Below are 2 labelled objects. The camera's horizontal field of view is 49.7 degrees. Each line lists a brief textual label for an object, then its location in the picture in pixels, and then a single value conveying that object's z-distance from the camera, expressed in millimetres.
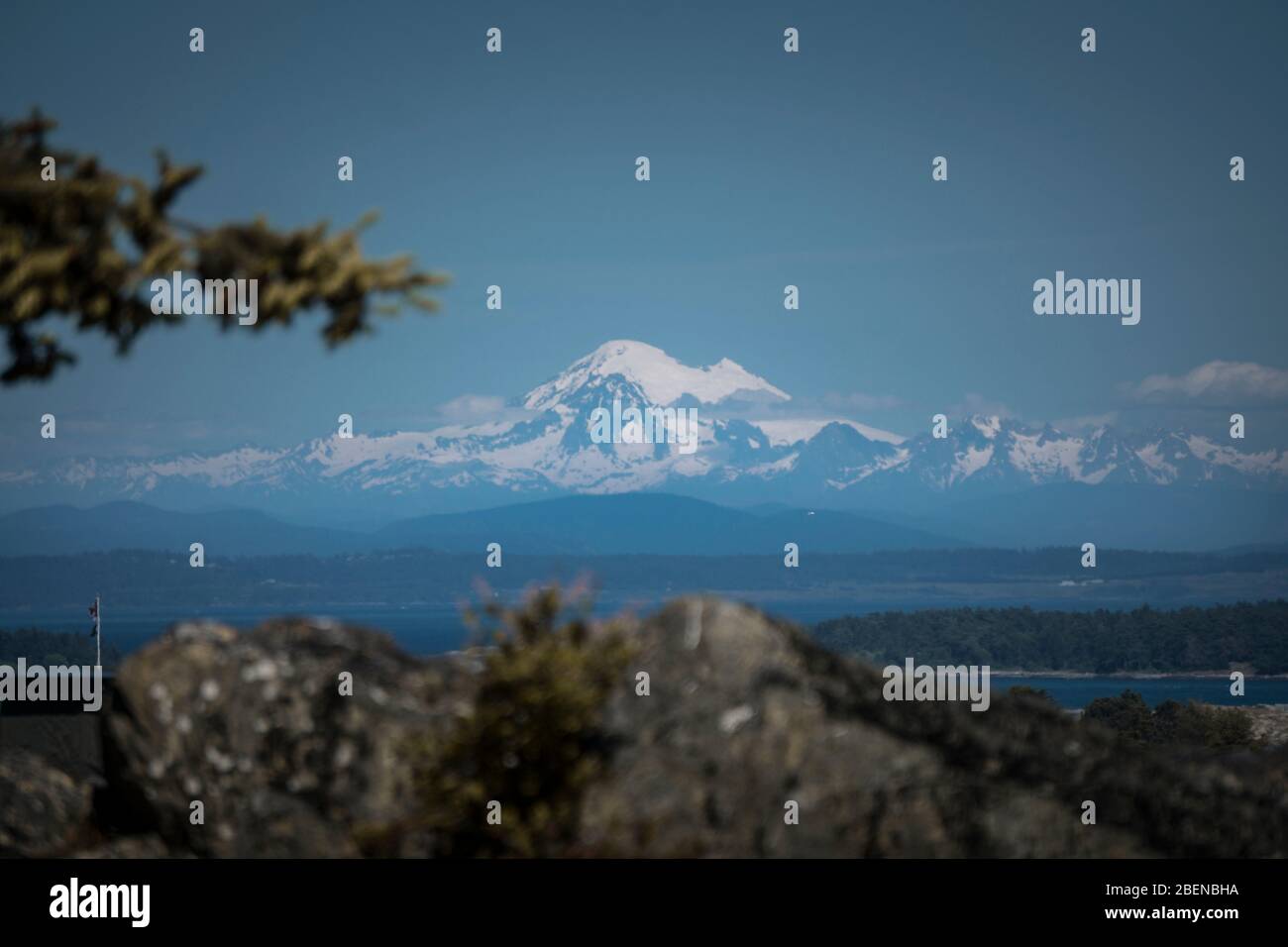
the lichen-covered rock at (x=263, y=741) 12859
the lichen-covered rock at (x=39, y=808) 14484
